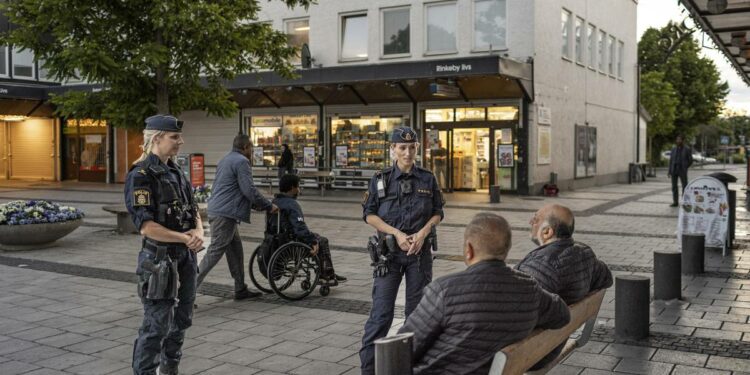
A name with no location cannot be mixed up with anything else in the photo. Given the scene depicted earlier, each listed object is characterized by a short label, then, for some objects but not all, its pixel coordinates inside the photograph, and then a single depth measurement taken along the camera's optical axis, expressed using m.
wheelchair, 7.54
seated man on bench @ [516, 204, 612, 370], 4.13
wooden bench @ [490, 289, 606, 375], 3.13
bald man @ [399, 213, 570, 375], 3.10
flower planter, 11.02
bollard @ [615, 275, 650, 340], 5.99
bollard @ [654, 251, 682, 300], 7.41
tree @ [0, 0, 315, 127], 11.46
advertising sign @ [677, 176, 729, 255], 10.67
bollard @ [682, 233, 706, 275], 9.00
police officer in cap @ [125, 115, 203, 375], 4.32
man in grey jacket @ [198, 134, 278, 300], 7.23
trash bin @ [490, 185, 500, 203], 20.12
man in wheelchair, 7.51
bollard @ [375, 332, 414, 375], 2.83
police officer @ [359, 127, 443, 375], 4.71
